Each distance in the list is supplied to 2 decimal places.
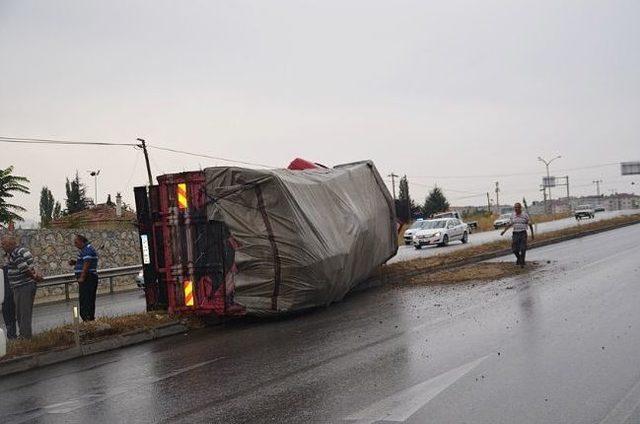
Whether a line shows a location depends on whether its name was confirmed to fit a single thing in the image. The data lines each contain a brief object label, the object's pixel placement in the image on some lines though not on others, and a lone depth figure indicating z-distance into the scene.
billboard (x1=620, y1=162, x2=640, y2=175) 91.17
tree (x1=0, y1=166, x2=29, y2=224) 26.03
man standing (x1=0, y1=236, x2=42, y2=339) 10.11
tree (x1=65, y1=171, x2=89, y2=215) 59.56
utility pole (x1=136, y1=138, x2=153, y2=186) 37.09
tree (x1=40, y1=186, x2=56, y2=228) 70.62
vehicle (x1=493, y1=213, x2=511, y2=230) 59.25
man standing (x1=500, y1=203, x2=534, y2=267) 15.94
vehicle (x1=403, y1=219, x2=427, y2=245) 37.81
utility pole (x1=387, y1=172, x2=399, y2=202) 84.94
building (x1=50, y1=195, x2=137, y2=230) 33.82
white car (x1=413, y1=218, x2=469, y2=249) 34.62
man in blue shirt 11.04
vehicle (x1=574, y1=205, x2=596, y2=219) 67.00
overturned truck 10.66
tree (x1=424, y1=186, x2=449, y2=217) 91.25
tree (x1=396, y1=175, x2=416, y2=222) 17.06
